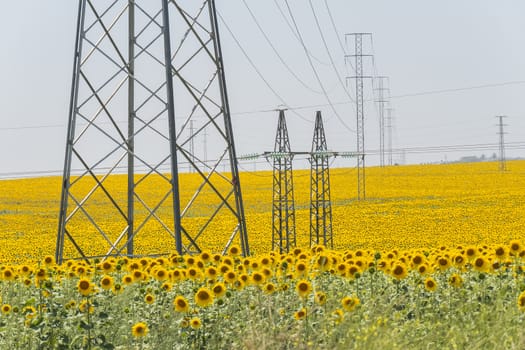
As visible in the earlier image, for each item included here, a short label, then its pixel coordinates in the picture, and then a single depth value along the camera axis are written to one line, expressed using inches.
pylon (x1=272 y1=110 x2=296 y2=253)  2471.9
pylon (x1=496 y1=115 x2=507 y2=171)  5812.0
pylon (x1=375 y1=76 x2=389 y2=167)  6508.4
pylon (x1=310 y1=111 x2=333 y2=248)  2642.7
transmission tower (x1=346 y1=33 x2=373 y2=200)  4275.3
